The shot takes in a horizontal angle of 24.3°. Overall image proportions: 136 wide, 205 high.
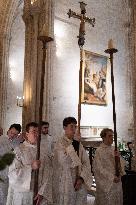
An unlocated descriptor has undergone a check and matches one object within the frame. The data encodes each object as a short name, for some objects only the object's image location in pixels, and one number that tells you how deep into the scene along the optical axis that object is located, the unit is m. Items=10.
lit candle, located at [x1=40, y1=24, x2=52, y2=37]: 4.43
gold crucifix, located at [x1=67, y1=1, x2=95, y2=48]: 5.32
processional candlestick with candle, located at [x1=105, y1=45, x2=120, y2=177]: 5.11
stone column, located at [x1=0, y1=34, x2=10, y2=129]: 16.17
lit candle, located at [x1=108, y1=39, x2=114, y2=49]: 5.11
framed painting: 13.44
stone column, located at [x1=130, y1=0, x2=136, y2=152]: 6.22
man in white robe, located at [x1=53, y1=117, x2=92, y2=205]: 4.77
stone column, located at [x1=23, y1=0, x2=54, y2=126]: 10.81
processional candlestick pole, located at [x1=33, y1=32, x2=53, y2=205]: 4.27
